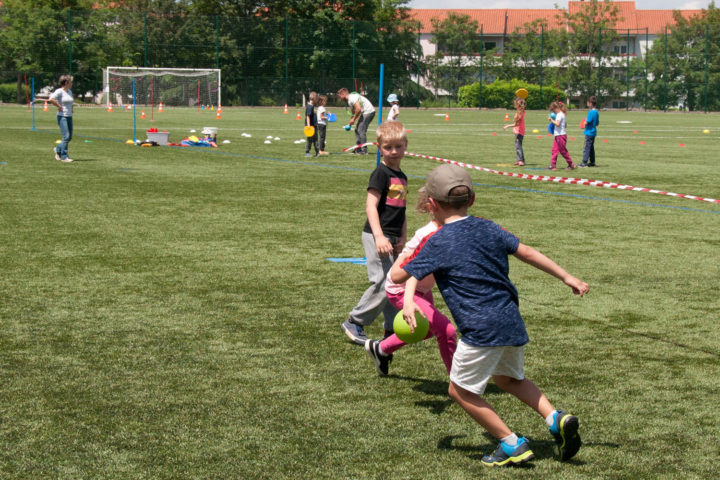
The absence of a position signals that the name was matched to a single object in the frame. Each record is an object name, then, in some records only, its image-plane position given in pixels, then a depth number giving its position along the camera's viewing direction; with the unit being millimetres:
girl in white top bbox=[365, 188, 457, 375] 5145
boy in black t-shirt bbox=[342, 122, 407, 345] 6281
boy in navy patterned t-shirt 4484
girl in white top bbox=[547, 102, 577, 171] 21531
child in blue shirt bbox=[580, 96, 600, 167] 22641
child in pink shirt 22156
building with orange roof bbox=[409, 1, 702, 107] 118044
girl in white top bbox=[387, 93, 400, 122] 27469
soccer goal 60094
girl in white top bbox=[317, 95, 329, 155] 25203
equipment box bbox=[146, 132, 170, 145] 27953
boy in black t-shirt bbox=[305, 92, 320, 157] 24406
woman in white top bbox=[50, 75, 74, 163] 21375
